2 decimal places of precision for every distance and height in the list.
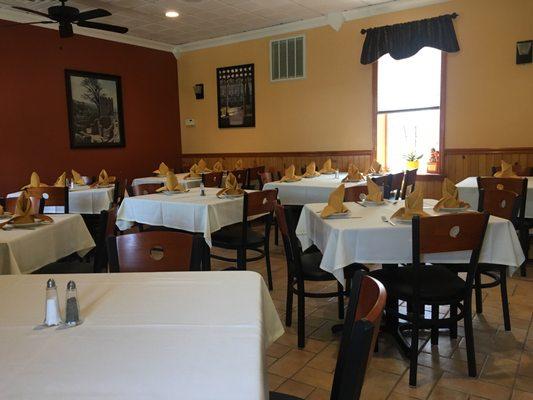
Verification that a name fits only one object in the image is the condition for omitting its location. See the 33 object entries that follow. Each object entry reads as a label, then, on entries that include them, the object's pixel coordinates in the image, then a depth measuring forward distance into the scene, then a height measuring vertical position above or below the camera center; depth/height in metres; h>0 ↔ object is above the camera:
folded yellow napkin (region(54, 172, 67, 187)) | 5.04 -0.29
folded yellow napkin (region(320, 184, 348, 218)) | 2.73 -0.34
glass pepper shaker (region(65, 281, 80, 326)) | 1.21 -0.42
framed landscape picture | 6.96 +0.71
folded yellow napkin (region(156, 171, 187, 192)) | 4.12 -0.29
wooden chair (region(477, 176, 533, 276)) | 3.81 -0.43
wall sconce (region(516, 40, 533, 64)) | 5.51 +1.12
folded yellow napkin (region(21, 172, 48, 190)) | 4.47 -0.25
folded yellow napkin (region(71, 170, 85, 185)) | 5.34 -0.30
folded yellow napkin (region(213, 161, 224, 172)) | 6.87 -0.24
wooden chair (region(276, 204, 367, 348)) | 2.64 -0.71
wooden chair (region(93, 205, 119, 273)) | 2.51 -0.46
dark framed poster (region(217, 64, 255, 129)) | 7.91 +0.97
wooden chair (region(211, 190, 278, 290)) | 3.48 -0.66
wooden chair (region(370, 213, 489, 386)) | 2.13 -0.70
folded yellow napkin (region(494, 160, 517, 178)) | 4.54 -0.29
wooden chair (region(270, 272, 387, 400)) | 0.88 -0.40
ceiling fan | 5.10 +1.58
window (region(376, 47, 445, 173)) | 6.27 +0.54
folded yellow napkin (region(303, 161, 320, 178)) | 5.75 -0.29
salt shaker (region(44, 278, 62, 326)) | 1.21 -0.41
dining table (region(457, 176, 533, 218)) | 4.34 -0.46
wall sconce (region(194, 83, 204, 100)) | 8.48 +1.15
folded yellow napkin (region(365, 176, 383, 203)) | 3.14 -0.32
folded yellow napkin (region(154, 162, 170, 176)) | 6.28 -0.24
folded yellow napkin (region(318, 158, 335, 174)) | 6.12 -0.28
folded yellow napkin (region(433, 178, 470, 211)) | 2.77 -0.35
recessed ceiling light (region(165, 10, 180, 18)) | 6.41 +1.98
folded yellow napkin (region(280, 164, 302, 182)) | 5.20 -0.31
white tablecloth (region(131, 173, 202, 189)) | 5.61 -0.37
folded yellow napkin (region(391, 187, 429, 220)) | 2.52 -0.33
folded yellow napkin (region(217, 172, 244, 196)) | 3.81 -0.31
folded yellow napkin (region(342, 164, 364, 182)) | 5.00 -0.31
